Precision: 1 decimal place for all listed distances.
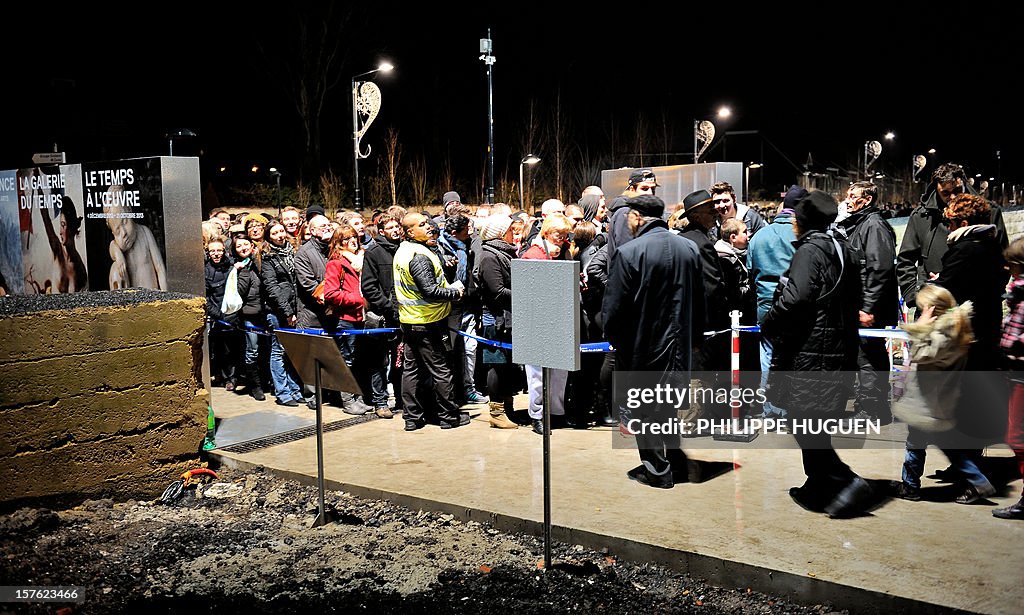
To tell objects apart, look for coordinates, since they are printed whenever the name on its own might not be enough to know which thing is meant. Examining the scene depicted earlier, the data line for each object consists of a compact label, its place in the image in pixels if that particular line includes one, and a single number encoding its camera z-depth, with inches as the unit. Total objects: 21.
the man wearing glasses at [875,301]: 311.2
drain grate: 316.2
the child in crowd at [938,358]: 220.1
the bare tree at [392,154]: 1183.6
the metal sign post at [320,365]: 231.8
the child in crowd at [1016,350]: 217.6
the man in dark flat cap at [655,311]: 250.2
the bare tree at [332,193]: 1176.2
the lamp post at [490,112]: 1016.9
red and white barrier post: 303.1
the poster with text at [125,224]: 306.5
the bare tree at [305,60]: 1402.6
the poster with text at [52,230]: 336.8
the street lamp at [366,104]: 1019.9
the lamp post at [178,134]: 949.4
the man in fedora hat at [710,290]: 273.6
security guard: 325.1
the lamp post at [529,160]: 1256.6
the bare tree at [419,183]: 1301.7
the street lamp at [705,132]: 1306.3
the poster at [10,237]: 371.6
